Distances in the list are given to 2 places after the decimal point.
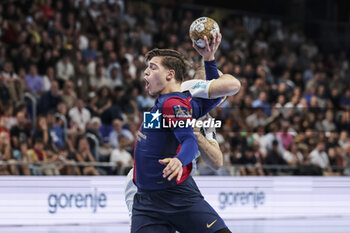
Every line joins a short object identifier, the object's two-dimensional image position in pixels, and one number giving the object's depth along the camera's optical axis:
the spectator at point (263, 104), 14.82
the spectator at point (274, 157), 13.59
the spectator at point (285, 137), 14.23
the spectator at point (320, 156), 14.24
